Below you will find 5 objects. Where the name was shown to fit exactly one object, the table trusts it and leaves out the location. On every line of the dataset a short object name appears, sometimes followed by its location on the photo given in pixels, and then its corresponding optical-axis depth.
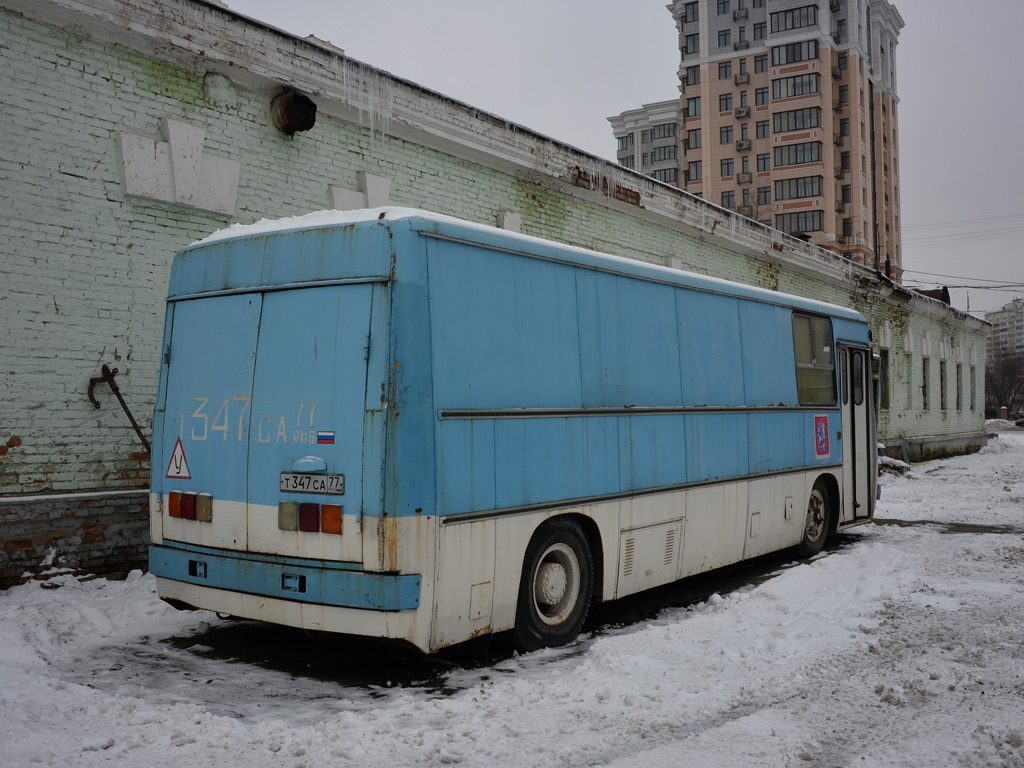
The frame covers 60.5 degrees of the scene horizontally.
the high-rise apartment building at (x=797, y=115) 68.00
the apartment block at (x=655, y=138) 96.06
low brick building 7.53
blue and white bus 4.98
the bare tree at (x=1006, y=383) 99.50
